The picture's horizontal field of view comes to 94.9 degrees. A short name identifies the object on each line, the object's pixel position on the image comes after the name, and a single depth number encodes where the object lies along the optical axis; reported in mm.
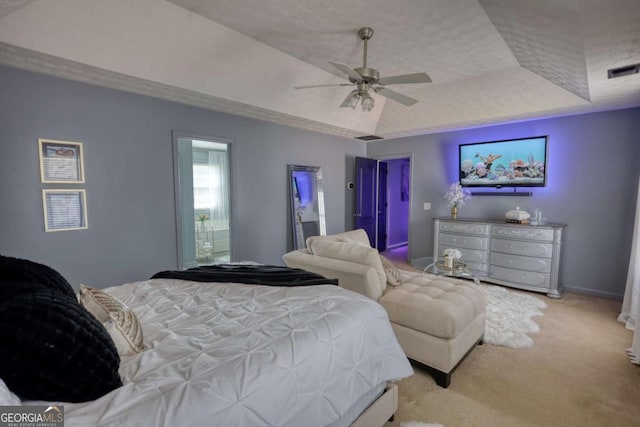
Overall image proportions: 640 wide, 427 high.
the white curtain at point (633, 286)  3053
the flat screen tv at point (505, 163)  4273
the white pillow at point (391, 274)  2701
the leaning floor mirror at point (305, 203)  4891
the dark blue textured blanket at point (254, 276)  2125
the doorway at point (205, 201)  4961
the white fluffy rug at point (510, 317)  2799
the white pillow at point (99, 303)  1388
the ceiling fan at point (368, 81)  2492
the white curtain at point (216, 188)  5398
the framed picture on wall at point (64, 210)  2770
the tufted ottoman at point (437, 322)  2123
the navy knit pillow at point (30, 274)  1216
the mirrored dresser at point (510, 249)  3941
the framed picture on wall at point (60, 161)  2729
